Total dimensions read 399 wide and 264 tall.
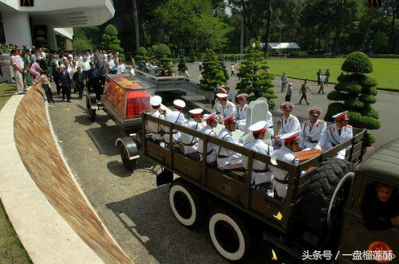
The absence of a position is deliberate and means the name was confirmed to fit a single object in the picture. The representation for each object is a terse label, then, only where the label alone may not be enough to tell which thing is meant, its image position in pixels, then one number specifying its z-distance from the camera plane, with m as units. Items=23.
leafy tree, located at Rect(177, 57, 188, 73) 30.81
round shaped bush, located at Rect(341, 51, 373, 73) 10.57
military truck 3.49
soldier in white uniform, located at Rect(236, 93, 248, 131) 9.07
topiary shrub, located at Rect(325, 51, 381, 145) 10.47
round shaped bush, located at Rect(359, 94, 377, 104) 10.67
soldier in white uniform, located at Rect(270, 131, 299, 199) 4.37
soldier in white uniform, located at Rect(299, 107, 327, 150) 6.82
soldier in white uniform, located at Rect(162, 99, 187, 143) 7.00
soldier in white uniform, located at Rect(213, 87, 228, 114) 9.56
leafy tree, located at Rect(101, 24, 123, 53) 36.66
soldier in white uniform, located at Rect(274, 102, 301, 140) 7.33
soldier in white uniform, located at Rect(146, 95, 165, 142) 7.35
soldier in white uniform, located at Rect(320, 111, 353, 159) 6.36
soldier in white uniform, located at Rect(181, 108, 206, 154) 6.35
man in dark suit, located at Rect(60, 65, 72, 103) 16.11
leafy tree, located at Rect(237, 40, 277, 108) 15.52
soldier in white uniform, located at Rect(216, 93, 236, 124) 9.25
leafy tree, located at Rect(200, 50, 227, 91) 20.57
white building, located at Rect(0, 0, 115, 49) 26.20
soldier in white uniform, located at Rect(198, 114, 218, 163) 5.74
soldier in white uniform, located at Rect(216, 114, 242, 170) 5.54
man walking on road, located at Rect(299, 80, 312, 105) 20.26
